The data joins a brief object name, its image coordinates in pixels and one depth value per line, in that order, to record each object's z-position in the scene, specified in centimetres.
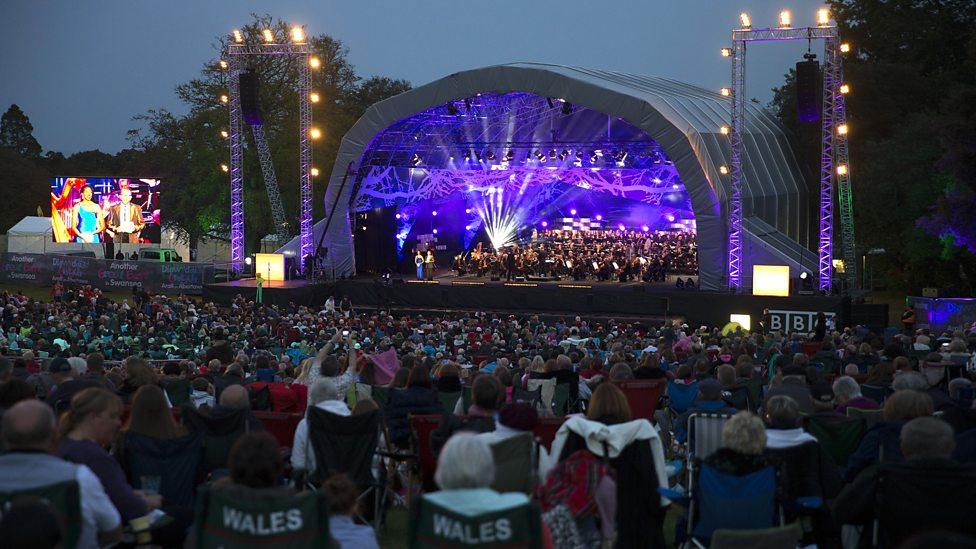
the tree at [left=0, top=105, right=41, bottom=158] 9644
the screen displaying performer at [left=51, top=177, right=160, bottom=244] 4581
